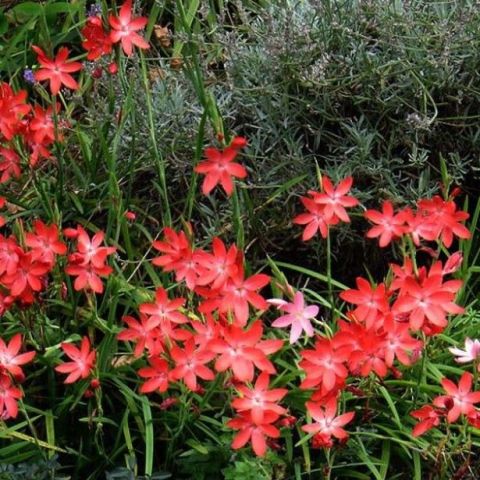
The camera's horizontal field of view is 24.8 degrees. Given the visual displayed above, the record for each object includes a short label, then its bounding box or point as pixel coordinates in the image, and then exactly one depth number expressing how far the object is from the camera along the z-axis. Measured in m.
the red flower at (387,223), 2.34
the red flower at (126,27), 2.48
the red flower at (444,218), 2.36
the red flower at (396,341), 2.19
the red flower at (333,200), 2.35
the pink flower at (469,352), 2.30
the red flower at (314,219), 2.36
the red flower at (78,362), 2.33
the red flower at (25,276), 2.31
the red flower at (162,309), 2.29
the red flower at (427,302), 2.16
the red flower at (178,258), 2.33
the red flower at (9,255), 2.33
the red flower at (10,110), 2.60
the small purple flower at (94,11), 3.07
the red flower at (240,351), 2.14
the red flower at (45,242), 2.39
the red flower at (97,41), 2.54
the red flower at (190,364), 2.20
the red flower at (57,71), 2.63
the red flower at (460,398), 2.23
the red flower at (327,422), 2.21
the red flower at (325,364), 2.16
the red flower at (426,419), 2.26
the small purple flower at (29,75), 3.09
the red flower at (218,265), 2.24
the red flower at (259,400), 2.13
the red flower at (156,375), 2.27
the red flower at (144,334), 2.29
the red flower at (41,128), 2.70
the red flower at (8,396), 2.26
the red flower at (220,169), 2.36
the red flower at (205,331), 2.24
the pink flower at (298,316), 2.27
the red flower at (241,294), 2.23
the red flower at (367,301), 2.20
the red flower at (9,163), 2.78
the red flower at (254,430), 2.13
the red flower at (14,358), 2.31
